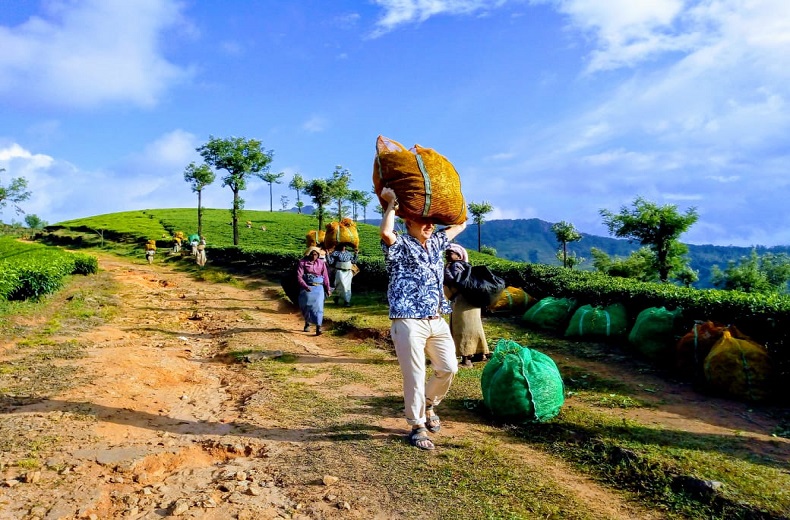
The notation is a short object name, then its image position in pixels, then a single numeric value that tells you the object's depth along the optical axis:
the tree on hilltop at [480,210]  54.44
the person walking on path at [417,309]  4.04
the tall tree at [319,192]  32.75
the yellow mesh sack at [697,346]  6.14
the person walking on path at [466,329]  6.88
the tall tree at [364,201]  64.79
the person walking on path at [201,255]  25.42
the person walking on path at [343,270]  12.82
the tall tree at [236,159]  34.03
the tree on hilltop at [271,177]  35.81
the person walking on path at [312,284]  9.52
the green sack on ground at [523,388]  4.61
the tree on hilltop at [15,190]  42.94
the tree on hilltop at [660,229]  32.06
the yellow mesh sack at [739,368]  5.39
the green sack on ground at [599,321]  8.36
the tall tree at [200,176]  43.08
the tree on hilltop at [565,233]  54.62
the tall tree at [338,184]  33.52
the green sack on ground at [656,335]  6.99
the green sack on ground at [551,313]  9.55
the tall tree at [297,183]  38.66
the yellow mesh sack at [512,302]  11.16
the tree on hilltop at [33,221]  83.21
